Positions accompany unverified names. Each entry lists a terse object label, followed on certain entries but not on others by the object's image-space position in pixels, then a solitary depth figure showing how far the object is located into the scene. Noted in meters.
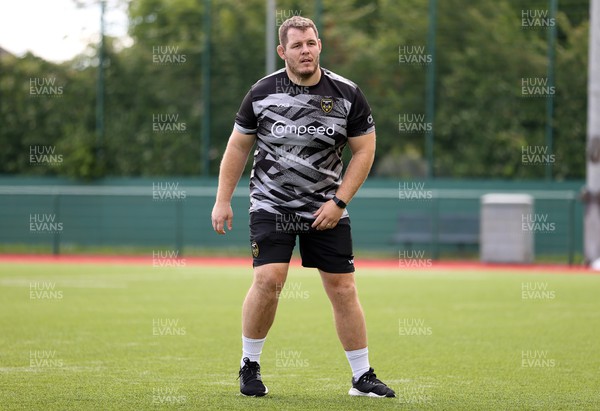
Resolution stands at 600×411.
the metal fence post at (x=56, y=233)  46.87
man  13.31
